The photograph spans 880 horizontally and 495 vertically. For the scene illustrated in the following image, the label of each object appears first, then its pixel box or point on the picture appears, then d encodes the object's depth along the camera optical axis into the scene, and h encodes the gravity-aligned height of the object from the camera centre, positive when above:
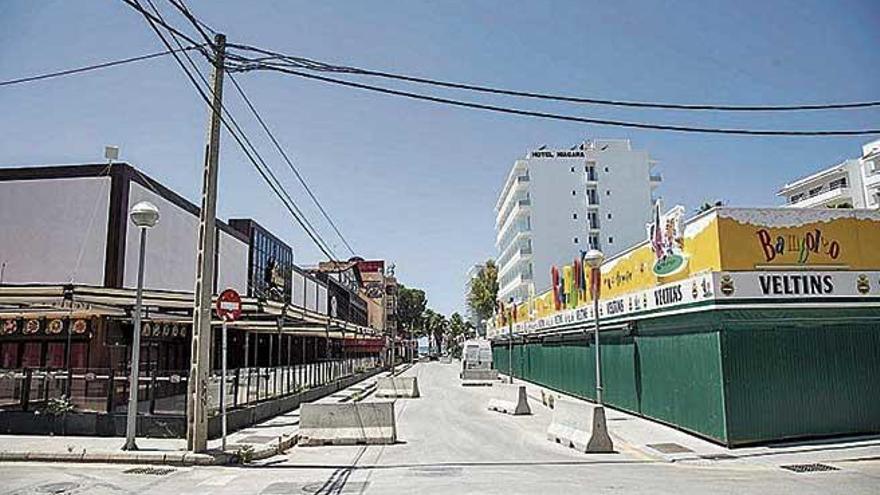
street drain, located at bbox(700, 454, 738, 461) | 13.88 -2.01
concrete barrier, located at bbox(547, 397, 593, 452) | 15.16 -1.55
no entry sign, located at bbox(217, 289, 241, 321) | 14.31 +1.02
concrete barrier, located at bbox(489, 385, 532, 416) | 23.50 -1.62
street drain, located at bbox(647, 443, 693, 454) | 14.80 -1.98
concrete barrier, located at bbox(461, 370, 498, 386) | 43.69 -1.39
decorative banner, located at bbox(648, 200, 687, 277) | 17.55 +2.72
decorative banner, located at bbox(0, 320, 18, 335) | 23.42 +1.03
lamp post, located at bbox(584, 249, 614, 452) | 14.82 -1.69
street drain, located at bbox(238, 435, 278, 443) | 15.96 -1.80
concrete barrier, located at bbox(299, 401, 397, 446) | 16.30 -1.54
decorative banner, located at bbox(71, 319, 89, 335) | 22.78 +0.99
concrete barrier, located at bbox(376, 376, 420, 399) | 33.17 -1.45
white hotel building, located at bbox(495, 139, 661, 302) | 80.06 +16.53
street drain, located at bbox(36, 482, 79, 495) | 10.25 -1.83
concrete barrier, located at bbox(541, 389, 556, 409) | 26.36 -1.66
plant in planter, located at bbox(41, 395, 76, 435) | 16.12 -1.07
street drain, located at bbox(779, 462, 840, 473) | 12.25 -1.98
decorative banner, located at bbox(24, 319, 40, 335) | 23.38 +1.04
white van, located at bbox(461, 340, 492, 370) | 46.38 -0.06
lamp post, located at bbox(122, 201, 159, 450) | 13.91 +0.52
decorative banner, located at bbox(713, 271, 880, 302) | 15.45 +1.40
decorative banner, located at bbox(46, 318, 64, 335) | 23.08 +1.02
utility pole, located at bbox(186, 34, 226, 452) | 13.77 +1.28
